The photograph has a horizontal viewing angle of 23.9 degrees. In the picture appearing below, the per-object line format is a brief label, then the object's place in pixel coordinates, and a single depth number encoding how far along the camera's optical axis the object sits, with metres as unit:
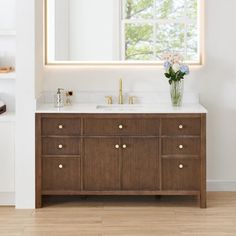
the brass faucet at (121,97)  4.36
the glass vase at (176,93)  4.20
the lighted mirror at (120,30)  4.40
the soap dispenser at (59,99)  4.26
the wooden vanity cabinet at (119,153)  4.02
